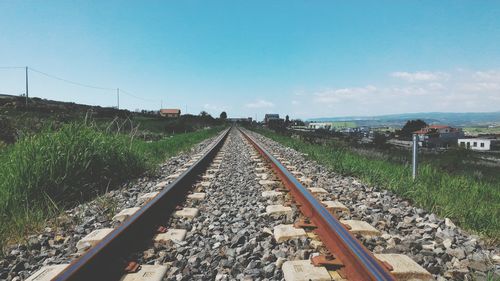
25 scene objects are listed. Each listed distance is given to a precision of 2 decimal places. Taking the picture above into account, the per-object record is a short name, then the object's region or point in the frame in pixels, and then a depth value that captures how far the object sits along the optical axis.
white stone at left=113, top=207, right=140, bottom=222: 3.85
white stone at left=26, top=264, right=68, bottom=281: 2.33
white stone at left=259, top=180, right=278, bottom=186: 5.89
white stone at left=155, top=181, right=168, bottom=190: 5.69
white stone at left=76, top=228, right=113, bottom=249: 3.00
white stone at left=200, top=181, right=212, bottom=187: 5.86
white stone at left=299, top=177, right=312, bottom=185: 5.99
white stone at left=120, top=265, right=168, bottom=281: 2.38
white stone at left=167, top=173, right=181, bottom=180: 6.56
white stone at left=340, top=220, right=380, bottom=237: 3.25
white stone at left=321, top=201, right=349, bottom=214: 4.09
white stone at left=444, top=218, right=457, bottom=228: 3.51
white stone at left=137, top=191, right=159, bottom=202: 4.74
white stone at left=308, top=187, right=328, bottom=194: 5.12
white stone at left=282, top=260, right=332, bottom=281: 2.29
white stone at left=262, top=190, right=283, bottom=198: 4.94
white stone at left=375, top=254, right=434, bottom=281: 2.30
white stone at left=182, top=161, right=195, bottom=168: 8.36
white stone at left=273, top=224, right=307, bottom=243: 3.11
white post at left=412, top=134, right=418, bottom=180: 5.74
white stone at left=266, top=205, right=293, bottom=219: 3.94
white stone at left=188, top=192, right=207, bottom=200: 4.85
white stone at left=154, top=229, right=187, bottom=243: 3.16
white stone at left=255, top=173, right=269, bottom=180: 6.60
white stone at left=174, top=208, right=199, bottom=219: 3.95
